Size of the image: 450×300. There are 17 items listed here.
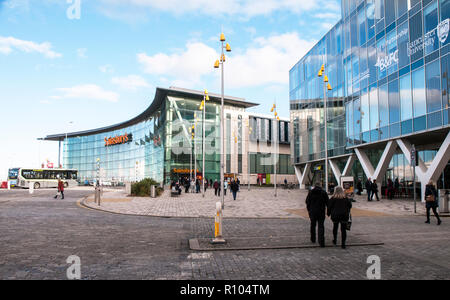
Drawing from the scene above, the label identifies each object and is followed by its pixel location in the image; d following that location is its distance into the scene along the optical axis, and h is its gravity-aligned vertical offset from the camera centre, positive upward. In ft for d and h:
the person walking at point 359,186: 114.93 -3.13
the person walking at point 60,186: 87.81 -2.25
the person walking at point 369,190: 89.81 -3.31
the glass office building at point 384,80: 77.20 +25.57
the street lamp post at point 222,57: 54.44 +19.21
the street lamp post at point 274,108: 110.35 +20.70
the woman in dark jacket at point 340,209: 28.89 -2.56
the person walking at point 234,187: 86.48 -2.47
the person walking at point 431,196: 44.45 -2.37
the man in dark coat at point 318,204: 30.04 -2.32
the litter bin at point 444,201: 57.26 -3.86
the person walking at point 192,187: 133.63 -3.83
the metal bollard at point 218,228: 29.86 -4.20
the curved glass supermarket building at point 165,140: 206.90 +24.41
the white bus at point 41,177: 172.14 -0.13
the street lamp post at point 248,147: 237.25 +19.48
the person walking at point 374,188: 86.79 -2.72
